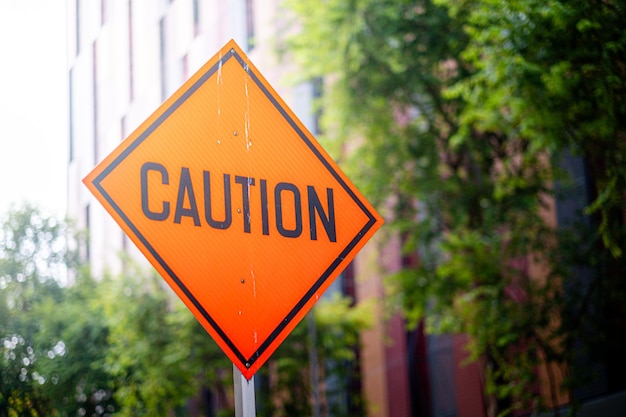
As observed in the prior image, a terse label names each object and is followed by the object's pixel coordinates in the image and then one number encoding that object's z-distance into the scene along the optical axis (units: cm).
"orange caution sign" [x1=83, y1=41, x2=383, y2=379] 356
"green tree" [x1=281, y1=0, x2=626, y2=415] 1176
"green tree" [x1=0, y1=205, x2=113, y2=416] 1477
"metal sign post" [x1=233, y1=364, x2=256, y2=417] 354
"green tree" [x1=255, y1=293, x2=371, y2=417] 1586
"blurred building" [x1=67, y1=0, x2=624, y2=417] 1688
